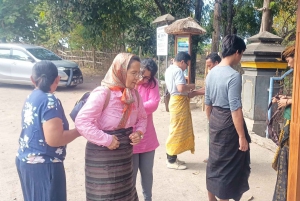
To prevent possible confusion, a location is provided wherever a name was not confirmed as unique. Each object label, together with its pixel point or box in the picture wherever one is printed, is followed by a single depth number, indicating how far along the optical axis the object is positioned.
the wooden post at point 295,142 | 1.83
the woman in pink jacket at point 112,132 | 2.26
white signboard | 8.51
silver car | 11.60
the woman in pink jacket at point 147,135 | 3.09
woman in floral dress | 2.25
